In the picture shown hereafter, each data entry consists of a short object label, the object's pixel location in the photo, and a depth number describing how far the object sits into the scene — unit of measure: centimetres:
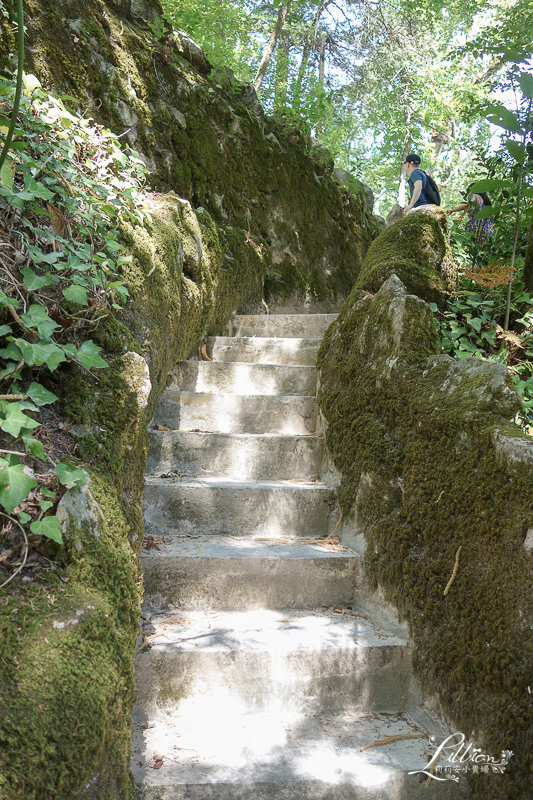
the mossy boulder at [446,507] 170
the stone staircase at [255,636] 176
